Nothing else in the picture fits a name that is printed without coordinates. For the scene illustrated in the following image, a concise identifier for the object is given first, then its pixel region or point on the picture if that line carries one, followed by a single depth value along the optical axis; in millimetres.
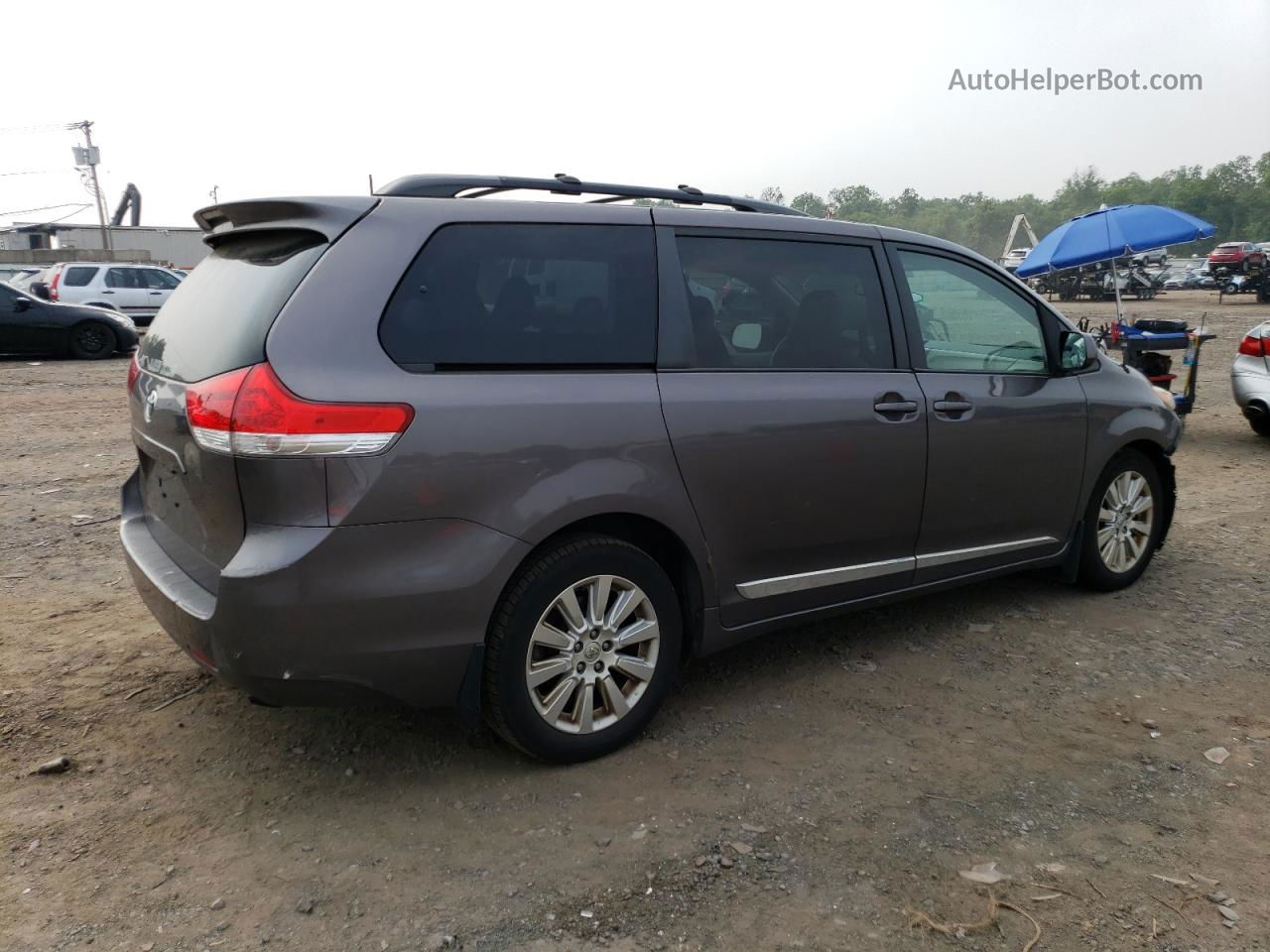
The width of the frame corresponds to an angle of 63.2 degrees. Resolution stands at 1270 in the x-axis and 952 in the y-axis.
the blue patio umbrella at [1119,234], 10562
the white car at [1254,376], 9075
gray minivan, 2783
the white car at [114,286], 21781
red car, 30547
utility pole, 53459
